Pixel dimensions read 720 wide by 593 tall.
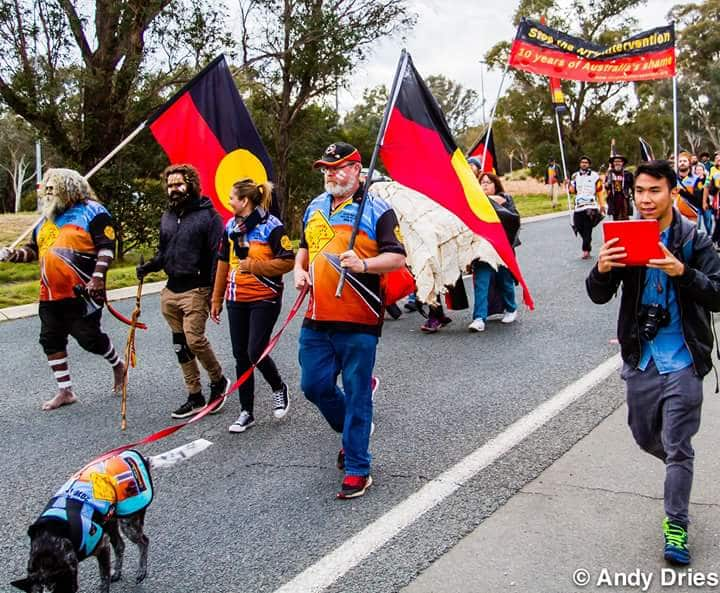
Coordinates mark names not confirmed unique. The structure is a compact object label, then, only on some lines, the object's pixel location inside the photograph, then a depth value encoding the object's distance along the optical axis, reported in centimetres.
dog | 280
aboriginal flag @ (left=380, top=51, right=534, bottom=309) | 487
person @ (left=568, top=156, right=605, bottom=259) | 1343
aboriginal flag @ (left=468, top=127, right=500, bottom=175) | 971
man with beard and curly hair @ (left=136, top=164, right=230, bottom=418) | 567
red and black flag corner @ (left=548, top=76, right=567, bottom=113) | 1442
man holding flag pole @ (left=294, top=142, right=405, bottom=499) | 423
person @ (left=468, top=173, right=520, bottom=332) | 841
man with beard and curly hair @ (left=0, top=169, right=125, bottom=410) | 597
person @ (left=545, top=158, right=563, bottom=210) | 2984
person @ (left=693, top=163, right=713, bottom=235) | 1305
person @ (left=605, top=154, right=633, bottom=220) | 1285
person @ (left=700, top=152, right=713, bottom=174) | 1537
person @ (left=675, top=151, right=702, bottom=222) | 1218
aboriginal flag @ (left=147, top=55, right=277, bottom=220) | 664
